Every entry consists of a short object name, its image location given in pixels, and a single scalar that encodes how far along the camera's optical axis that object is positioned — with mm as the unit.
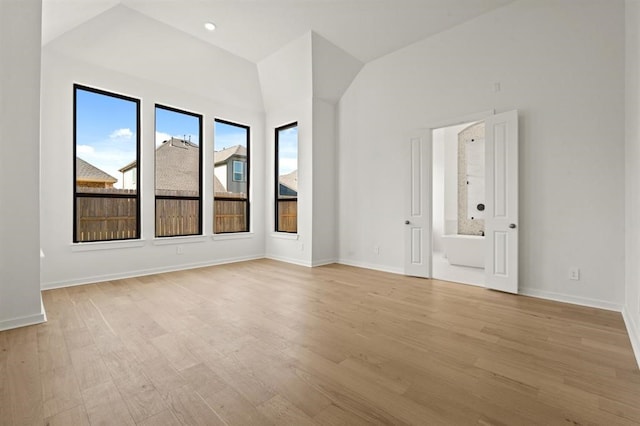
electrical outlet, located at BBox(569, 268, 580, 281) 3181
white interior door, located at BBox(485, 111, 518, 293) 3479
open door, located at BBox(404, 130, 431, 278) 4336
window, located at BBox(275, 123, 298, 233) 5770
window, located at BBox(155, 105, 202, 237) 4848
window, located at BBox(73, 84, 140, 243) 4070
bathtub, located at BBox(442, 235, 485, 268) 5160
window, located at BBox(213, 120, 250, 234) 5590
